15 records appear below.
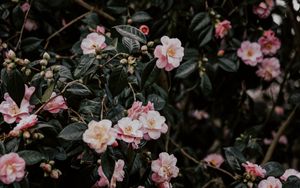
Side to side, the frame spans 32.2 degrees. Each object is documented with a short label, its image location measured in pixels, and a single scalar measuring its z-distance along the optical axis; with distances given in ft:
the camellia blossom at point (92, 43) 4.67
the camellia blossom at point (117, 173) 4.03
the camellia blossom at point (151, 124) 4.06
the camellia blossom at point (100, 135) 3.58
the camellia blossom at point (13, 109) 4.01
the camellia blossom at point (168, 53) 4.38
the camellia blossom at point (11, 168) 3.47
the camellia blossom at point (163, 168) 4.35
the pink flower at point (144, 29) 4.87
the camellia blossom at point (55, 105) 4.13
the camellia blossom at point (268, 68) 6.34
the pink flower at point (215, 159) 6.42
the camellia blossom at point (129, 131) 3.83
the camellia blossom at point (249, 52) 6.10
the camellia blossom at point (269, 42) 6.18
